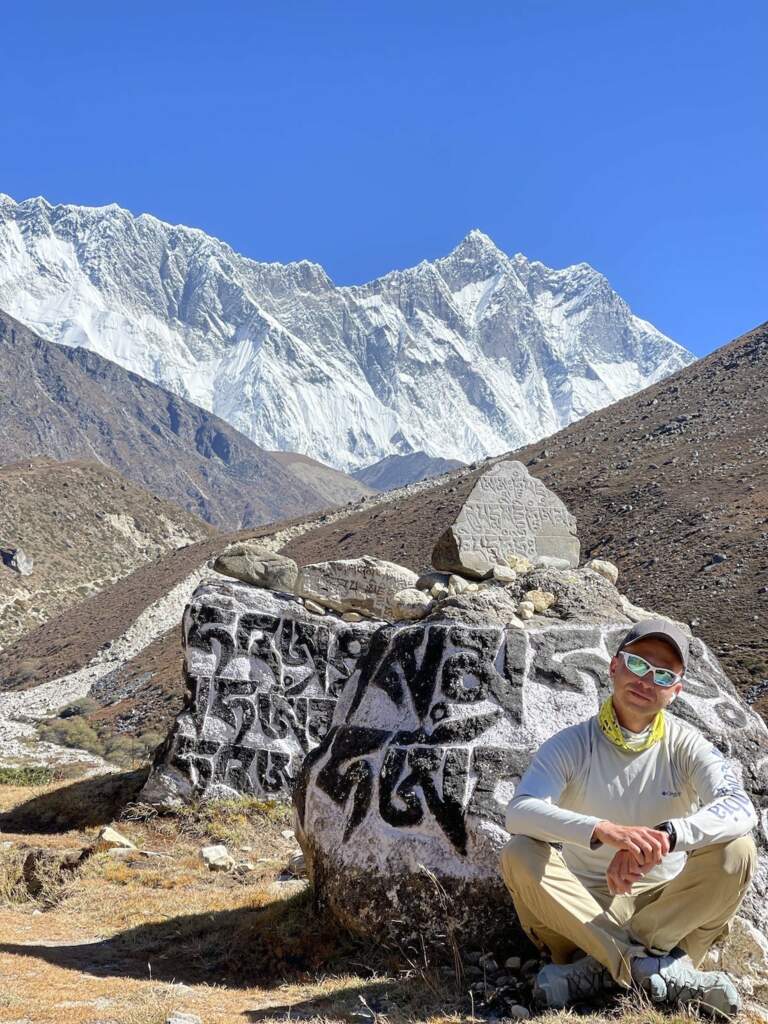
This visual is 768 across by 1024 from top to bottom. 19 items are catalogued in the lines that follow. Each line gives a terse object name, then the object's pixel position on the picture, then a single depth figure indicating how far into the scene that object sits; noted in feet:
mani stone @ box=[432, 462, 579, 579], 47.37
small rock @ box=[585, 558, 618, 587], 36.24
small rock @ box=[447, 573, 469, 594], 36.55
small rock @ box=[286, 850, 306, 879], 29.24
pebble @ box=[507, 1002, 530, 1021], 15.69
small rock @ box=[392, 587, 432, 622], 37.27
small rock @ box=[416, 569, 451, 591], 44.83
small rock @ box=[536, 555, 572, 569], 45.72
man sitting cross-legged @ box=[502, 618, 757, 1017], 14.74
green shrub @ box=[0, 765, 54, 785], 56.73
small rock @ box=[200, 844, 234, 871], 31.65
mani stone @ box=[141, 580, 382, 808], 40.32
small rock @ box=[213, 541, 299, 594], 45.88
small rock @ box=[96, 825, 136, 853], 33.01
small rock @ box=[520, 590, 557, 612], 24.90
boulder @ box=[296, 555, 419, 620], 46.70
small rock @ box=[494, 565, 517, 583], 32.37
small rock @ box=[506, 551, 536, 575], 39.76
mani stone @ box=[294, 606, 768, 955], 20.16
